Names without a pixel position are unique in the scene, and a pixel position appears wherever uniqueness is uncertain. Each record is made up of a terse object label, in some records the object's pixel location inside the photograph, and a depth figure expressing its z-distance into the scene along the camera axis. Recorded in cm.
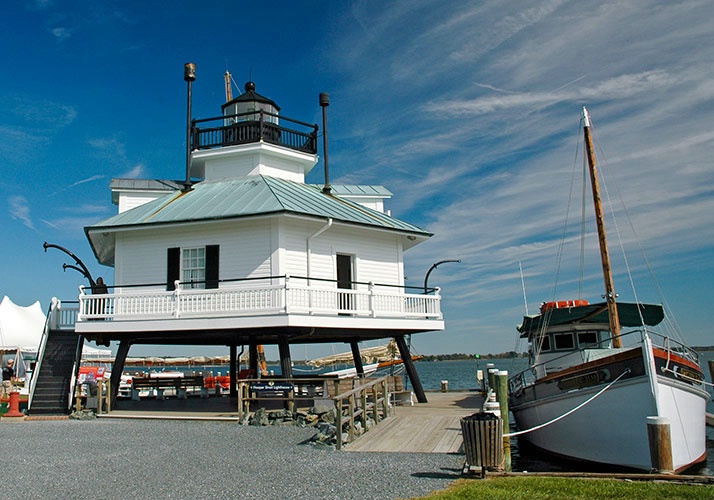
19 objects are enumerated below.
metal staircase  2031
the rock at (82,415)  1936
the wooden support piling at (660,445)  1008
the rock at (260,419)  1692
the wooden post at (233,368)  2673
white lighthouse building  1875
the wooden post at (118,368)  2031
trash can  1023
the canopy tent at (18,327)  5512
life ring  2103
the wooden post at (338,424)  1305
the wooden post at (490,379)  1922
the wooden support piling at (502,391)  1202
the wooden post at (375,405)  1619
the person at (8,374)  3105
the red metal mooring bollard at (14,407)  1972
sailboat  1285
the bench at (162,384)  2506
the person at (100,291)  1966
